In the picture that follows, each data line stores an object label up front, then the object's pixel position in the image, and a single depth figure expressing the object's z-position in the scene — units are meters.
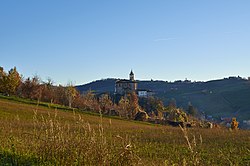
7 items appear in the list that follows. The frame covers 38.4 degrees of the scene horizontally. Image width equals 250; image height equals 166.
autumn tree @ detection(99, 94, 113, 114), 74.38
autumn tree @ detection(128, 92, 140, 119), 78.28
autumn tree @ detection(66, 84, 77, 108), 82.66
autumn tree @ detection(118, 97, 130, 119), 74.57
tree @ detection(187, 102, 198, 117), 112.35
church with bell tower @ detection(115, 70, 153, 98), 169.75
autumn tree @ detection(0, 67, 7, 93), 72.56
